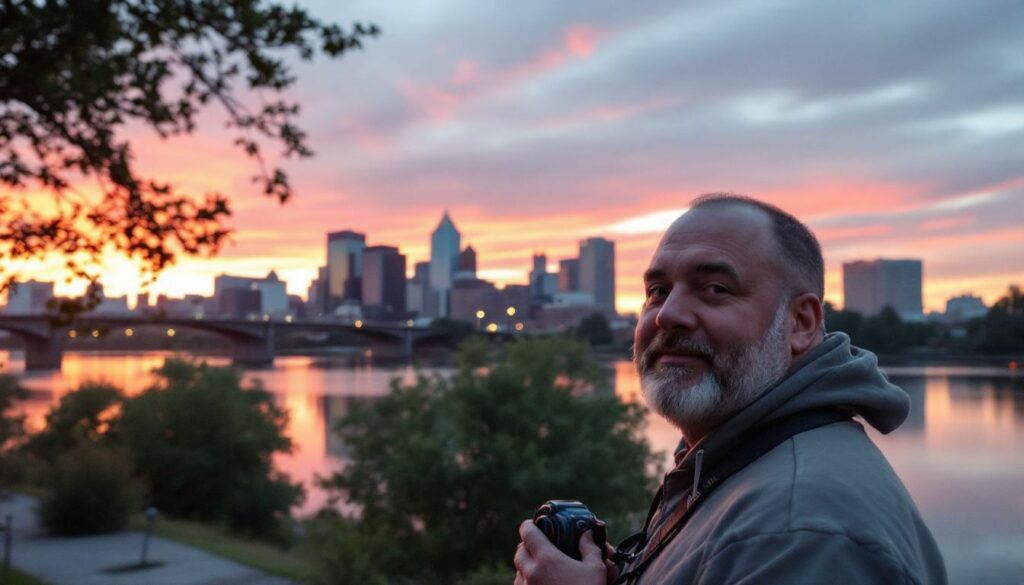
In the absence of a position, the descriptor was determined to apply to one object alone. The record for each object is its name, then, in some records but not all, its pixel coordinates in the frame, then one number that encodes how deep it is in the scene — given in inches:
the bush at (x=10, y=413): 668.7
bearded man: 44.8
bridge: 1138.5
